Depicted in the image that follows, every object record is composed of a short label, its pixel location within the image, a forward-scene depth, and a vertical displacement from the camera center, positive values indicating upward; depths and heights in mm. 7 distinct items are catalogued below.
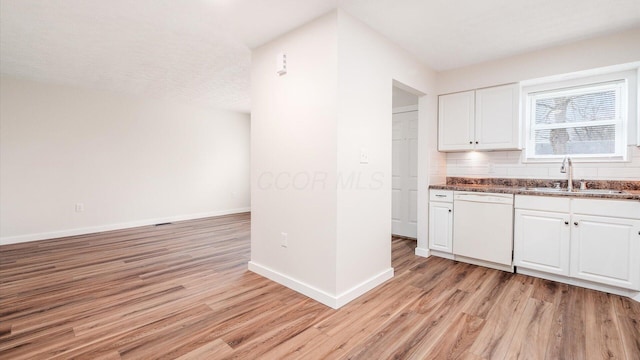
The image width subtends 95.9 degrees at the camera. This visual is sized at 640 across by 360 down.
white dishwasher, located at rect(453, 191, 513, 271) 3027 -559
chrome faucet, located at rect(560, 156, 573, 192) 3000 +94
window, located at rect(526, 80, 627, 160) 2969 +621
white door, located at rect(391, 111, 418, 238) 4391 +46
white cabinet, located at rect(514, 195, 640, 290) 2430 -555
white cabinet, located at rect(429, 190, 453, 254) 3436 -527
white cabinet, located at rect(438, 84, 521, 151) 3258 +695
